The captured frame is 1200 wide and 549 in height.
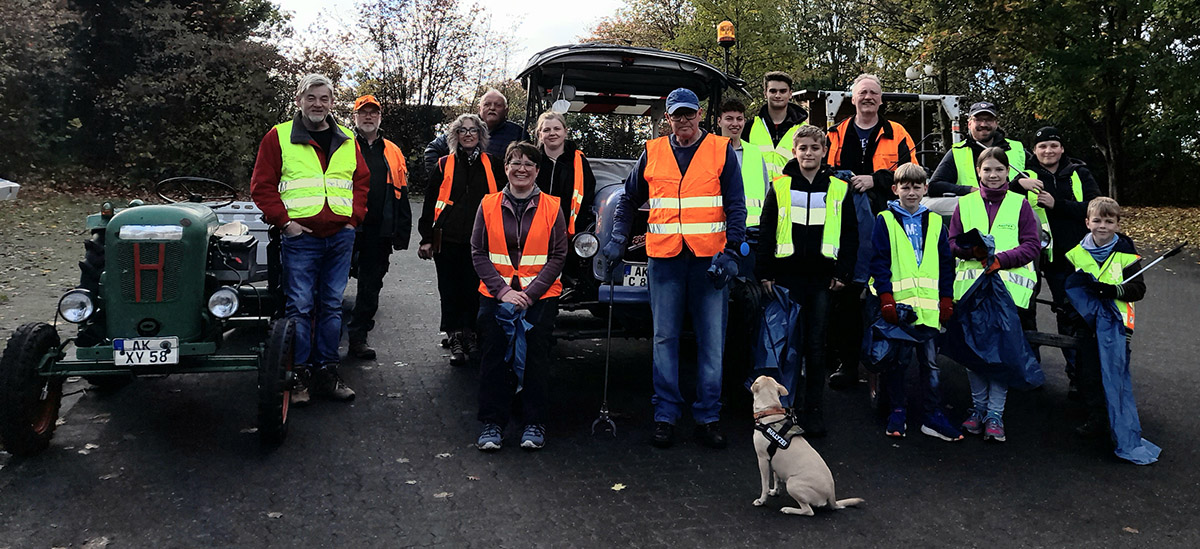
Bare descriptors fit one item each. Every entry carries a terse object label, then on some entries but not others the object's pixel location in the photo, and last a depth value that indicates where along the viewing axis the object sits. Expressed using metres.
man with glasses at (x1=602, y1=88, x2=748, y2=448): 5.02
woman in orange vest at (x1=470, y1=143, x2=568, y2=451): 5.04
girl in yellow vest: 5.36
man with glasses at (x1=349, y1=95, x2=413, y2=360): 6.81
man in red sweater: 5.61
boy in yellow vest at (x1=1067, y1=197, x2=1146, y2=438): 5.13
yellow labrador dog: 4.05
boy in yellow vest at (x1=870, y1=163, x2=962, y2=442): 5.18
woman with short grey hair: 6.59
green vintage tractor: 4.59
